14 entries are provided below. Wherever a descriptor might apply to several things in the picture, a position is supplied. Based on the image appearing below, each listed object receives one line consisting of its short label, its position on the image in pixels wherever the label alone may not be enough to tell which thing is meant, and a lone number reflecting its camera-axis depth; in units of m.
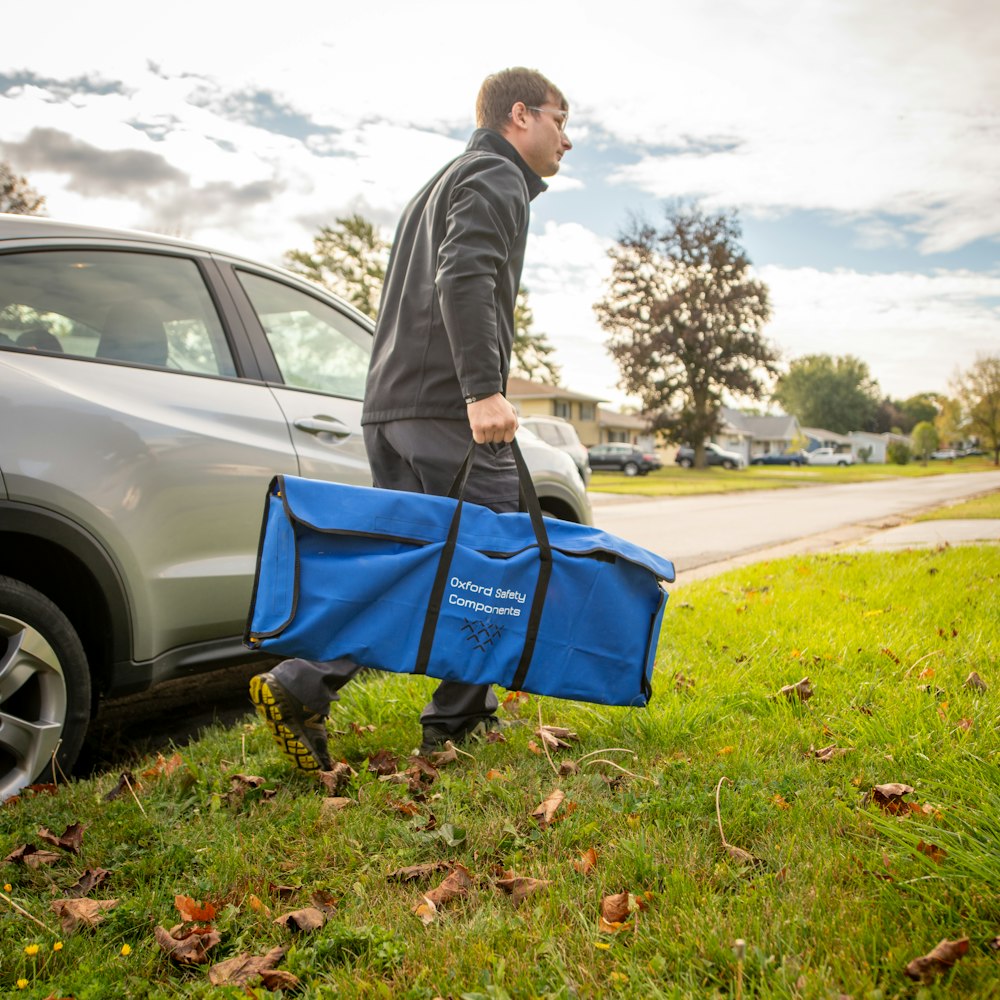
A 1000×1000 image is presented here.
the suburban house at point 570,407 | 59.16
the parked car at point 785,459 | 78.38
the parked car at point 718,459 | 58.75
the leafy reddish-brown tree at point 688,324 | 49.72
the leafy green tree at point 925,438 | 70.56
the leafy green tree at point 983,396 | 70.75
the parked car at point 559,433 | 20.50
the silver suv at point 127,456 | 2.64
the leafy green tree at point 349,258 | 45.25
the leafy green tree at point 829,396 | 120.88
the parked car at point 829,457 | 83.31
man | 2.73
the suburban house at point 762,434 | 101.56
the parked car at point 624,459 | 45.03
